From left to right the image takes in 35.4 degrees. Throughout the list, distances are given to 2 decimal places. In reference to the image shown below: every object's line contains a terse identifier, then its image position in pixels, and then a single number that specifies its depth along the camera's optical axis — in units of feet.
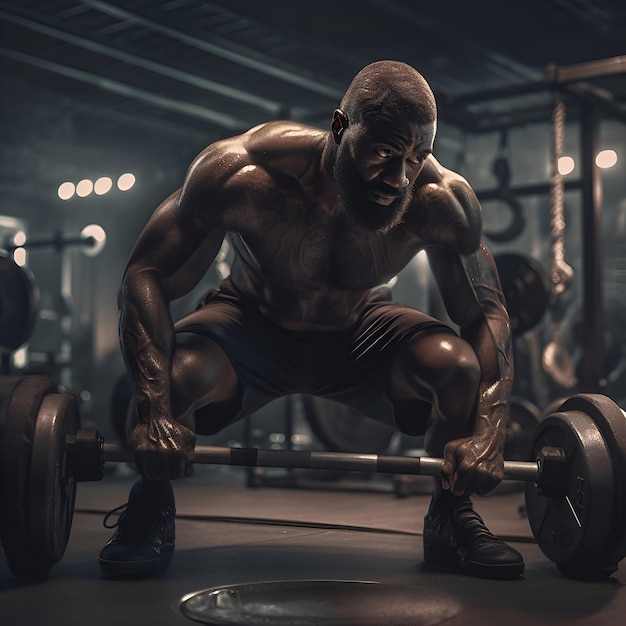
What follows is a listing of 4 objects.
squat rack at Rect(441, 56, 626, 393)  14.70
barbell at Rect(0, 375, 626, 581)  6.99
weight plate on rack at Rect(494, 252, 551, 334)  16.34
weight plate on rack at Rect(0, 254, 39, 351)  18.52
